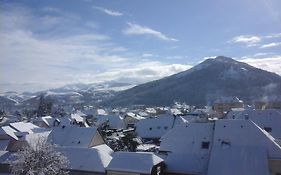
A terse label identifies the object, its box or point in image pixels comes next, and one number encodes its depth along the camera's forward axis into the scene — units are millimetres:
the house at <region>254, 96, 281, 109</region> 73670
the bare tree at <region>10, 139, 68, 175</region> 20536
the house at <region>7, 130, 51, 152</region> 29422
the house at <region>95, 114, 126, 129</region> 57200
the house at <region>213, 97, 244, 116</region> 76698
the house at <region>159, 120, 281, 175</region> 19653
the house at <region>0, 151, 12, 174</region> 24460
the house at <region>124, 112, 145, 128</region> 66312
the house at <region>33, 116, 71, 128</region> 48006
